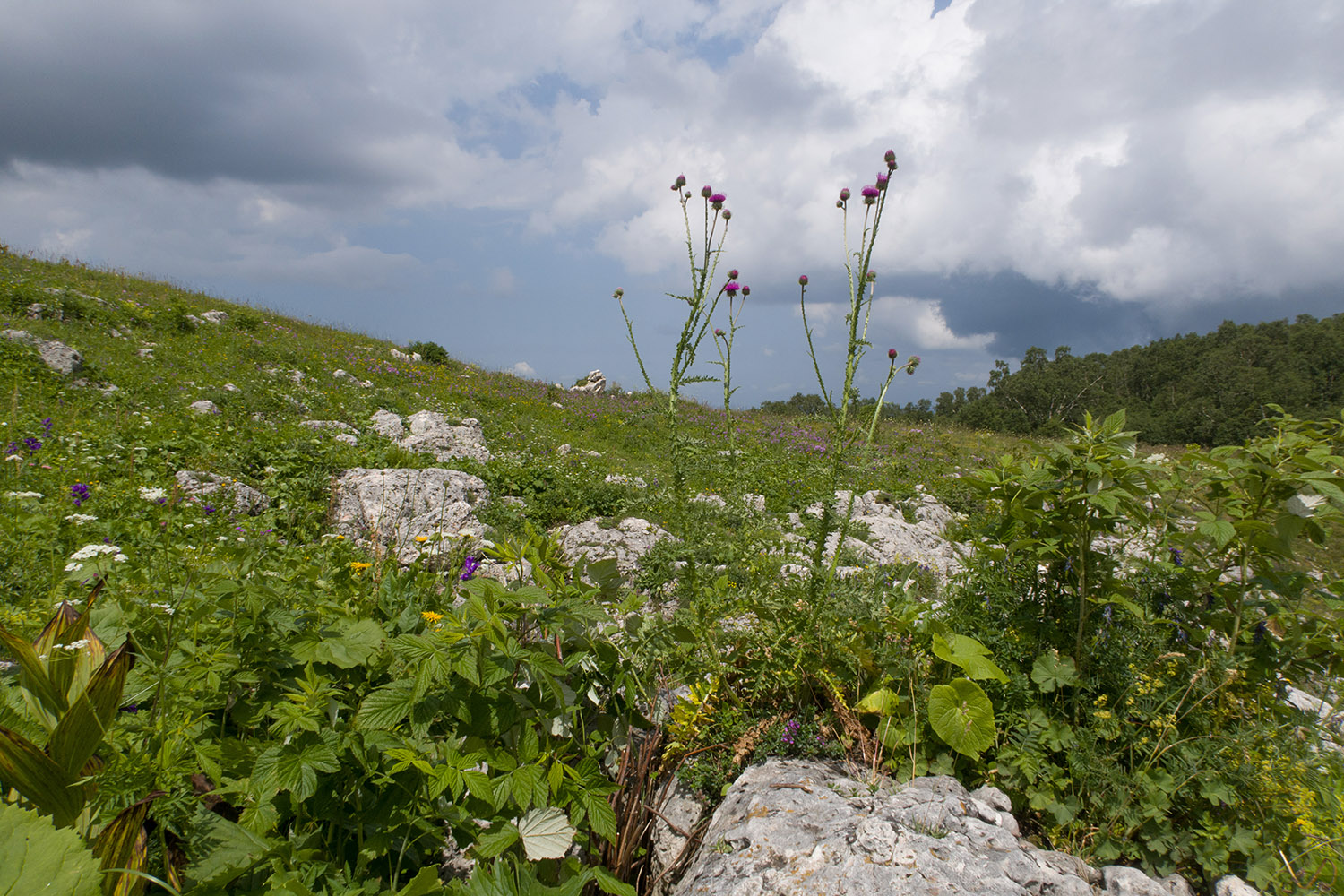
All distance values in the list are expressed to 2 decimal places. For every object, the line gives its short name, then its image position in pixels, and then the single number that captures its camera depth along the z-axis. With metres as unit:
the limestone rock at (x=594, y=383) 23.21
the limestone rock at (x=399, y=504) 6.07
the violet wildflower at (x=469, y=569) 3.35
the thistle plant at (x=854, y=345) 3.05
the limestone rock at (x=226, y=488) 5.76
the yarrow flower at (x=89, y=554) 2.15
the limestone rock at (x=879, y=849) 1.76
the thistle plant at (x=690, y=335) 3.57
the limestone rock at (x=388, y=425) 9.38
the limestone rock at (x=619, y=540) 6.08
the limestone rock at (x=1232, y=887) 1.87
